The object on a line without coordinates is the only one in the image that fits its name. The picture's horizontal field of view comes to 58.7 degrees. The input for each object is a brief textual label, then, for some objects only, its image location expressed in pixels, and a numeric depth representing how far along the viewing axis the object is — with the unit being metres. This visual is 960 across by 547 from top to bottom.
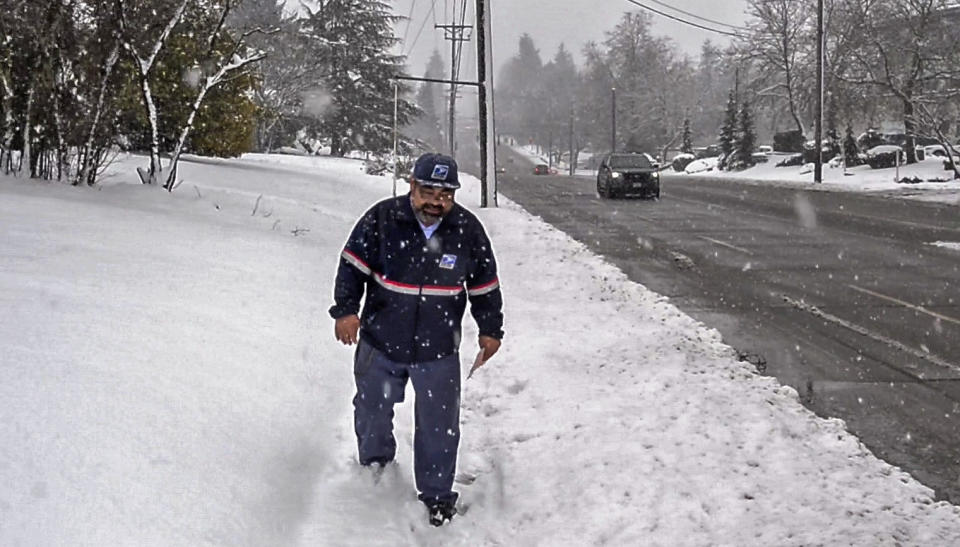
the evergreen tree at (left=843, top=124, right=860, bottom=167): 44.06
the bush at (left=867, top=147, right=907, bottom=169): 40.31
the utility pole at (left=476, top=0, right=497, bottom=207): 23.52
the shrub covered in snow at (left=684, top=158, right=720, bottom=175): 62.59
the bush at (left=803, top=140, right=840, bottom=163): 48.47
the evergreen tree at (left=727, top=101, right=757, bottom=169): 56.56
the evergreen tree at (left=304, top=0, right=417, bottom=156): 47.16
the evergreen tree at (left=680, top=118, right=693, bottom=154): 74.44
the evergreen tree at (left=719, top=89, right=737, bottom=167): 59.53
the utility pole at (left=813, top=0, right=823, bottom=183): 33.78
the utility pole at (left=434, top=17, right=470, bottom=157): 40.81
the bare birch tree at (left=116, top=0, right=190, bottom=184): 12.25
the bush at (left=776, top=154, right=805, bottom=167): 50.39
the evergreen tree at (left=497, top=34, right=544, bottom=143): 165.88
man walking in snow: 4.01
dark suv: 27.98
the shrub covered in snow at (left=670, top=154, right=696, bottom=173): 69.02
